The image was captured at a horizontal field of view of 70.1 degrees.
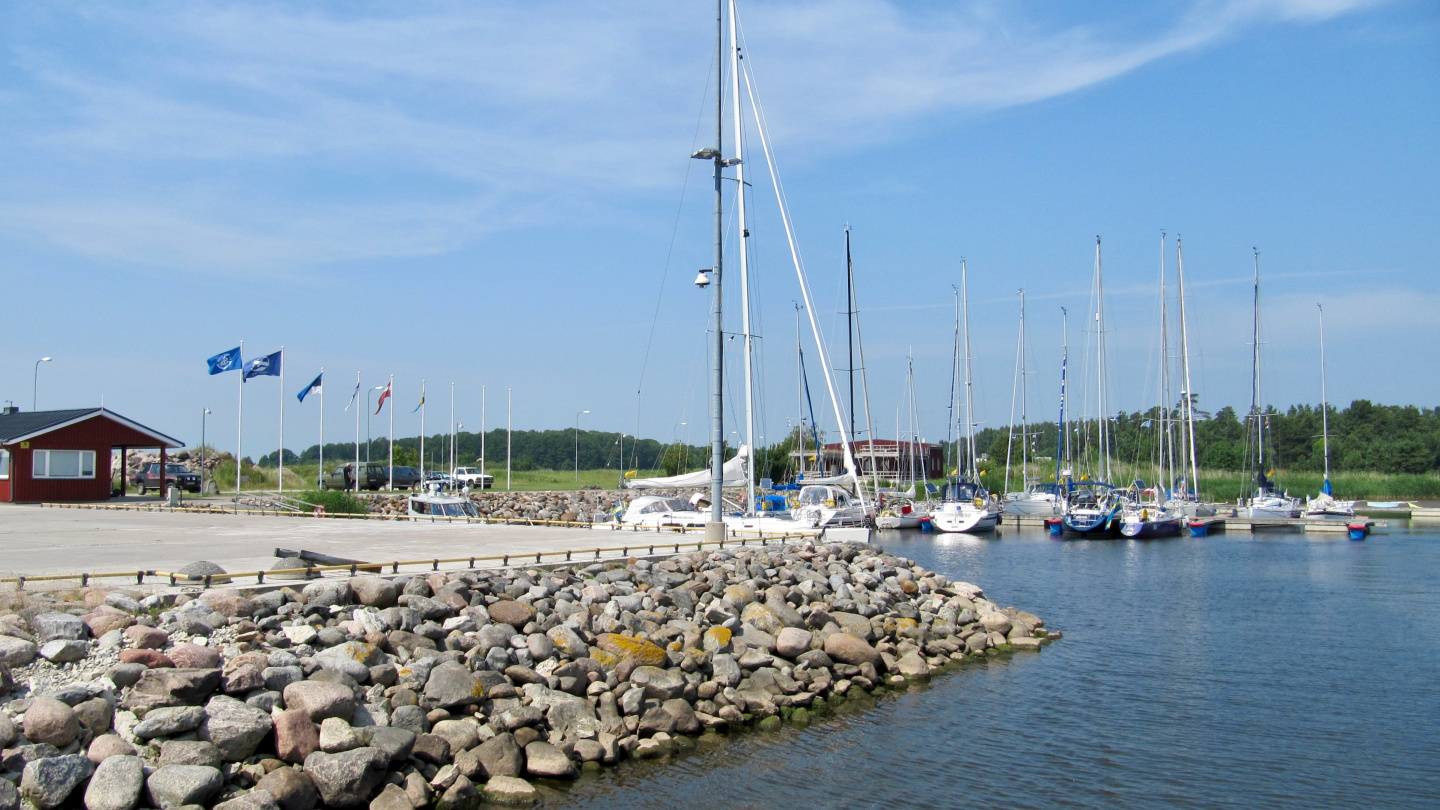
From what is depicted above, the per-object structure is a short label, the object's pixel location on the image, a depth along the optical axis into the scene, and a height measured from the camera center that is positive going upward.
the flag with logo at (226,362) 47.19 +4.00
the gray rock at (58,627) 12.33 -2.14
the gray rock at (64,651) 11.80 -2.33
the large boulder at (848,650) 18.02 -3.63
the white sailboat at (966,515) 58.60 -4.19
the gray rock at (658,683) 14.63 -3.42
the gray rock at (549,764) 12.64 -3.93
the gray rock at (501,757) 12.41 -3.79
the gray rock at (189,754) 10.77 -3.21
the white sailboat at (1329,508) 64.75 -4.40
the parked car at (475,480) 75.06 -2.51
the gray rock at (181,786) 10.27 -3.40
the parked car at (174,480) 58.25 -1.84
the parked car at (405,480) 69.19 -2.21
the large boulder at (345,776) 10.98 -3.54
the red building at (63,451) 44.50 -0.01
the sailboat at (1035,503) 67.31 -4.08
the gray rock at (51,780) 9.90 -3.21
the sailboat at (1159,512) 56.22 -4.06
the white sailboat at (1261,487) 64.62 -3.21
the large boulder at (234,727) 11.12 -3.05
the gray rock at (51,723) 10.45 -2.80
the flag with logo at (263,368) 47.81 +3.76
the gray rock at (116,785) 10.06 -3.32
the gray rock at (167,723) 10.98 -2.94
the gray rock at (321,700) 11.83 -2.93
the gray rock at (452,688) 13.18 -3.12
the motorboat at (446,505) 38.78 -2.27
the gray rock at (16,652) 11.50 -2.28
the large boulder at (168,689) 11.39 -2.70
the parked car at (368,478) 66.56 -1.96
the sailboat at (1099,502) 56.88 -3.69
